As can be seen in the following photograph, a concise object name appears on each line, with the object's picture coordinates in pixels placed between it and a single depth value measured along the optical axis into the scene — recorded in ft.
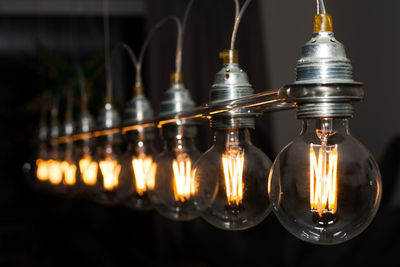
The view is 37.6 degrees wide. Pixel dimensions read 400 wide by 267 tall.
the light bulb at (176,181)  3.12
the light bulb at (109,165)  3.91
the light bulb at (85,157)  4.78
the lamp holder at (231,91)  2.68
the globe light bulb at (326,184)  2.08
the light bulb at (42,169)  7.96
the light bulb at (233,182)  2.55
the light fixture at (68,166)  5.94
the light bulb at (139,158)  3.57
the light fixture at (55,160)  7.08
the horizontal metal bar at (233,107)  2.45
